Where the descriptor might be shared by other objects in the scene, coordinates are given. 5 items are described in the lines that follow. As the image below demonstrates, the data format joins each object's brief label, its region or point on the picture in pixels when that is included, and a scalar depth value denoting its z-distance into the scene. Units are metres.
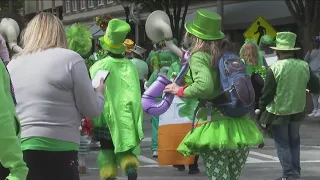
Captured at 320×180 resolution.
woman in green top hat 5.97
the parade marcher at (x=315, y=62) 18.03
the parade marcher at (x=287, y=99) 8.45
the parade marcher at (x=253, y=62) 11.16
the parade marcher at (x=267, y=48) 13.83
